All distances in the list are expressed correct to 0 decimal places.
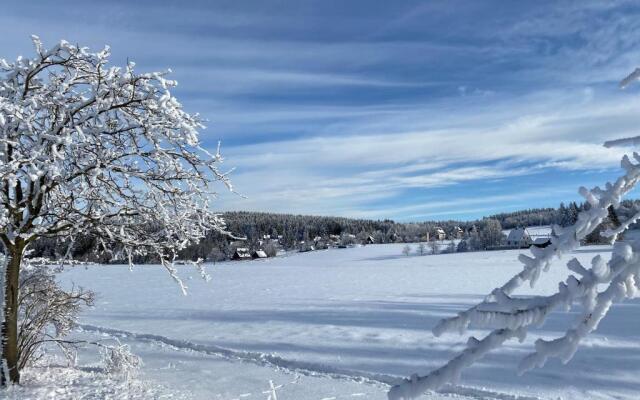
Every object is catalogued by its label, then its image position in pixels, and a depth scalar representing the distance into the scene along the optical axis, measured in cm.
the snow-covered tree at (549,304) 109
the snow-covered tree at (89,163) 647
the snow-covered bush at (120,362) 877
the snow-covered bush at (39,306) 874
